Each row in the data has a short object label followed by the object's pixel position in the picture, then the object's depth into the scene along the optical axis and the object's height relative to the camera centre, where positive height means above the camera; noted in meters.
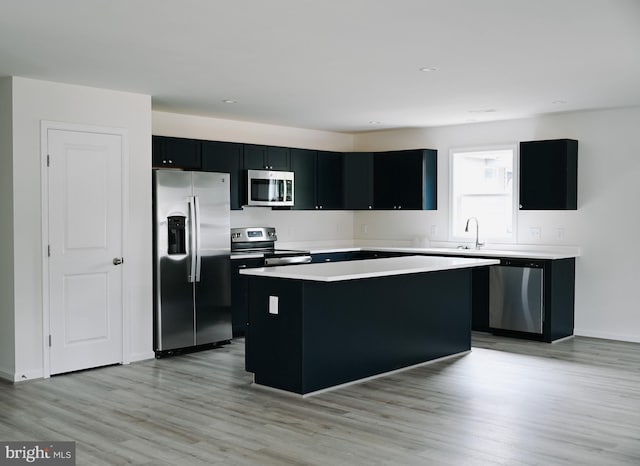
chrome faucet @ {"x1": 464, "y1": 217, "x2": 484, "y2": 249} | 8.07 -0.11
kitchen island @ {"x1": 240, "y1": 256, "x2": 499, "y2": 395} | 5.00 -0.80
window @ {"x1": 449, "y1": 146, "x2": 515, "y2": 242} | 8.08 +0.36
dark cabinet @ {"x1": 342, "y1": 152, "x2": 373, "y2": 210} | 8.95 +0.54
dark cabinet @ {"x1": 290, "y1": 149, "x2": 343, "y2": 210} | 8.38 +0.53
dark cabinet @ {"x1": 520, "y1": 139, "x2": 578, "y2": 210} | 7.27 +0.51
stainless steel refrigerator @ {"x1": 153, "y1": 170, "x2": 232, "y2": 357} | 6.36 -0.39
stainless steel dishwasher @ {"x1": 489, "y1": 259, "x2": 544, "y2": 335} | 7.14 -0.81
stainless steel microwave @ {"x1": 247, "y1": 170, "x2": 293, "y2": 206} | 7.66 +0.38
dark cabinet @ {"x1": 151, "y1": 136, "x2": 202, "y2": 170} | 6.77 +0.69
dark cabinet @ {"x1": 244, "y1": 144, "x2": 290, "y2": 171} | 7.71 +0.73
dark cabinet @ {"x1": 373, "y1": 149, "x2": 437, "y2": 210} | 8.48 +0.53
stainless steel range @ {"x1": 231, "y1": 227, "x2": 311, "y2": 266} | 7.56 -0.31
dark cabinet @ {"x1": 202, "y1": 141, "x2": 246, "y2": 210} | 7.26 +0.63
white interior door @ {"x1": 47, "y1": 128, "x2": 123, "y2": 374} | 5.62 -0.26
